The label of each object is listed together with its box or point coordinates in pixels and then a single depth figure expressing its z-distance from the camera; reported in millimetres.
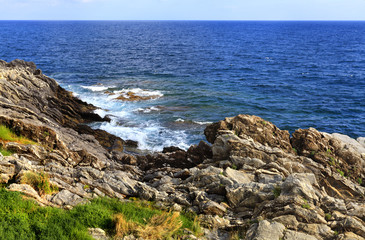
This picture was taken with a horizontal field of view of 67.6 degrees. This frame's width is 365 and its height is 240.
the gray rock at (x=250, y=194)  14539
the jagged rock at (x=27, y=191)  11899
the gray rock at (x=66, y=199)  12539
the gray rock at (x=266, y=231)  11125
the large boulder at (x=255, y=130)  23375
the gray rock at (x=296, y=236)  11104
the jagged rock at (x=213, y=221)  13062
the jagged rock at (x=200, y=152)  23691
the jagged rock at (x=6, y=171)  12674
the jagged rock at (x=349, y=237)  10933
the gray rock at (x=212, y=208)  14123
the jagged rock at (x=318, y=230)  11395
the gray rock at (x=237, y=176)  16769
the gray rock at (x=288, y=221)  11797
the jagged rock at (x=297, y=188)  13695
